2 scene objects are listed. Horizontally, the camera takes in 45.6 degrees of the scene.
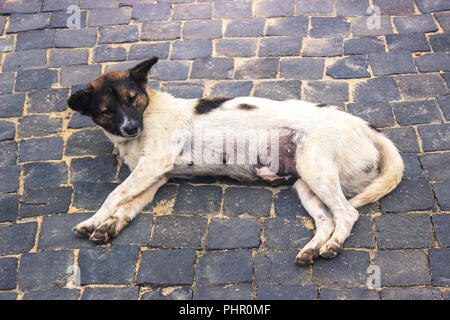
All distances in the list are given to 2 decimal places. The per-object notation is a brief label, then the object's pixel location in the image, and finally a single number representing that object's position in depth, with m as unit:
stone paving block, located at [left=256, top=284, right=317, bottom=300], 4.14
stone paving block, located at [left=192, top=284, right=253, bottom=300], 4.18
